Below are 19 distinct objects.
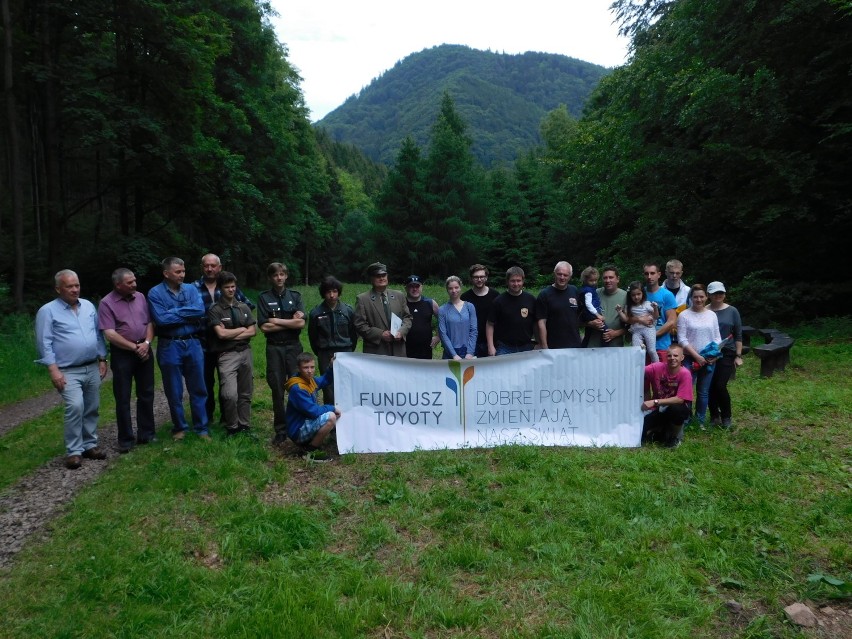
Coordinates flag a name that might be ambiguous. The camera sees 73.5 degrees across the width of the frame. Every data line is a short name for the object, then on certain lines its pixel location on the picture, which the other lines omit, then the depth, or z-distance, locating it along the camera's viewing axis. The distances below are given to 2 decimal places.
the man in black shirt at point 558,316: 7.04
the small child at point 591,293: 7.25
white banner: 6.50
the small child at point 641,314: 7.12
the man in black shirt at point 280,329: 6.54
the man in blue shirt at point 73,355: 5.82
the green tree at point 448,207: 43.97
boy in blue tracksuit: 6.10
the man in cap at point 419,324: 7.03
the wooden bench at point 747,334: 13.30
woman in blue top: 7.00
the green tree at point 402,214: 44.19
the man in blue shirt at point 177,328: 6.38
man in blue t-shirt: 7.24
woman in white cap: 7.05
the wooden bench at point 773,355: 10.57
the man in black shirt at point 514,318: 7.00
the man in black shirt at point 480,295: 7.11
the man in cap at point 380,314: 6.79
